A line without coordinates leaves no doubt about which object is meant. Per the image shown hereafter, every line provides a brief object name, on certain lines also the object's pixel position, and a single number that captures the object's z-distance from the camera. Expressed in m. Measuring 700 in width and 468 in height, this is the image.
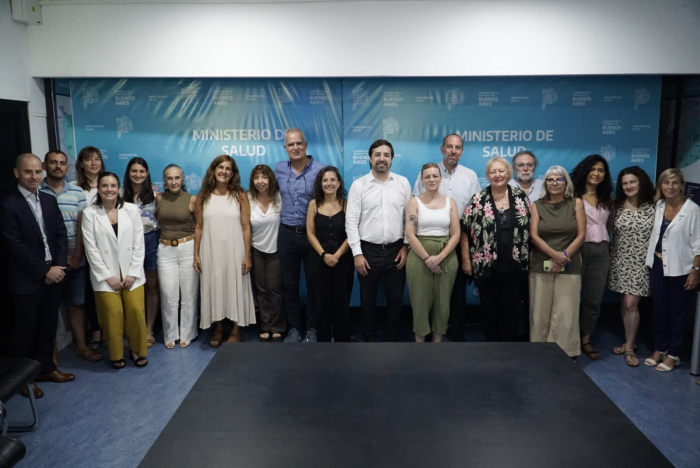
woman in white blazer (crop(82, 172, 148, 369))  4.32
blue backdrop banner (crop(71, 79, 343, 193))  5.35
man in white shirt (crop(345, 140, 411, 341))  4.50
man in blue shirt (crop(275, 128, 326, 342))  4.83
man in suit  3.94
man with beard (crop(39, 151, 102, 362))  4.40
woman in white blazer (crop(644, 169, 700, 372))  4.32
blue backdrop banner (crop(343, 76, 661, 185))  5.33
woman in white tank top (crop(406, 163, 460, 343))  4.37
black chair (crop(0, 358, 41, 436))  3.06
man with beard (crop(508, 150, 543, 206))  4.79
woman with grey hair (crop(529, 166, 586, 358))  4.32
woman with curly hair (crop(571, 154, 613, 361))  4.59
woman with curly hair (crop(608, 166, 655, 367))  4.55
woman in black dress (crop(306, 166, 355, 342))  4.63
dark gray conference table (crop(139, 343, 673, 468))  1.74
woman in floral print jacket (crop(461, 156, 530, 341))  4.28
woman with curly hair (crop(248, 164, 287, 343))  4.89
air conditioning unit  4.81
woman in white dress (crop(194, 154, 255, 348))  4.82
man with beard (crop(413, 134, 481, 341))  4.71
